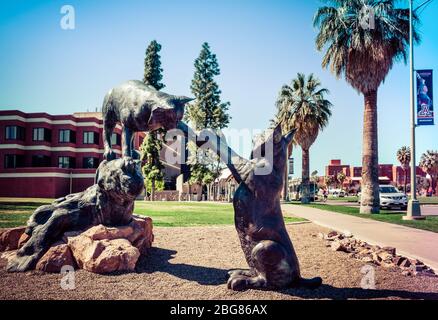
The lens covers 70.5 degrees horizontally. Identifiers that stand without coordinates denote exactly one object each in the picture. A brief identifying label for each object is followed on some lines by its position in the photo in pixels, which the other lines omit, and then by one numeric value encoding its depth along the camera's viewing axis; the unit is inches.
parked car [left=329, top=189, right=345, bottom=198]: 2591.0
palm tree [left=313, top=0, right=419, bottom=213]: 651.5
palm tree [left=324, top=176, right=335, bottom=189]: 3363.7
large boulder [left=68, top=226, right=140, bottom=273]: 168.7
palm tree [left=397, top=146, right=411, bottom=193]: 2282.1
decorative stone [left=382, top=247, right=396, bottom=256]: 225.9
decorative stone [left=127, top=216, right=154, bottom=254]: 200.3
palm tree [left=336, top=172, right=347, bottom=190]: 3161.9
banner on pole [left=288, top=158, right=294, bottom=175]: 1560.7
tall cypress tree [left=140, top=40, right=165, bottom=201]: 1373.0
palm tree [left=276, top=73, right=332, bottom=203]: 1152.2
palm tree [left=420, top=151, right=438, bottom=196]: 2421.3
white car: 788.0
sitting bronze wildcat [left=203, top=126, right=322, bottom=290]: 138.9
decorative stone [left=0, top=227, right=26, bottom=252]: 234.5
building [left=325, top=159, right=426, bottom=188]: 2856.8
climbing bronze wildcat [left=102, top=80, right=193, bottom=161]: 151.3
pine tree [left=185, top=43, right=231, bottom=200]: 1352.1
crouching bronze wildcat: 178.7
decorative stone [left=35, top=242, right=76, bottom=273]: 173.0
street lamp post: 541.1
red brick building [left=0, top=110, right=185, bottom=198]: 1186.6
